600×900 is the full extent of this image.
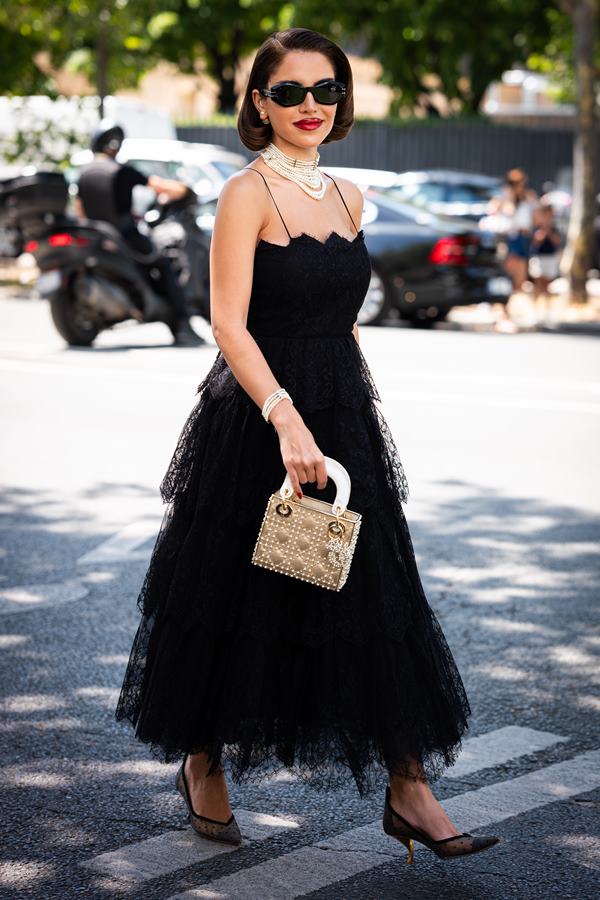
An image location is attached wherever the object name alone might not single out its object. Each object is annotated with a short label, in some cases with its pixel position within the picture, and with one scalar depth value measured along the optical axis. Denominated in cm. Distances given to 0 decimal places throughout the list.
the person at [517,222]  1928
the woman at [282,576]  335
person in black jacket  1326
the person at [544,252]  1884
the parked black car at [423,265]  1664
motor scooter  1355
